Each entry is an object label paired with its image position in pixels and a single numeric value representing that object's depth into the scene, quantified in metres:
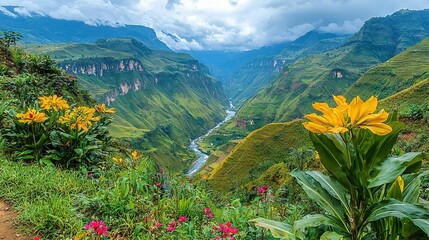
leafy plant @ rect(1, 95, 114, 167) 7.36
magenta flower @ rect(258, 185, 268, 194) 5.31
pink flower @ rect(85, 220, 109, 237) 3.63
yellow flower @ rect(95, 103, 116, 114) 9.27
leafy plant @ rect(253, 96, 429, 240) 2.75
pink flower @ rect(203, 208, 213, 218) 4.95
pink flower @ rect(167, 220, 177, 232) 4.39
